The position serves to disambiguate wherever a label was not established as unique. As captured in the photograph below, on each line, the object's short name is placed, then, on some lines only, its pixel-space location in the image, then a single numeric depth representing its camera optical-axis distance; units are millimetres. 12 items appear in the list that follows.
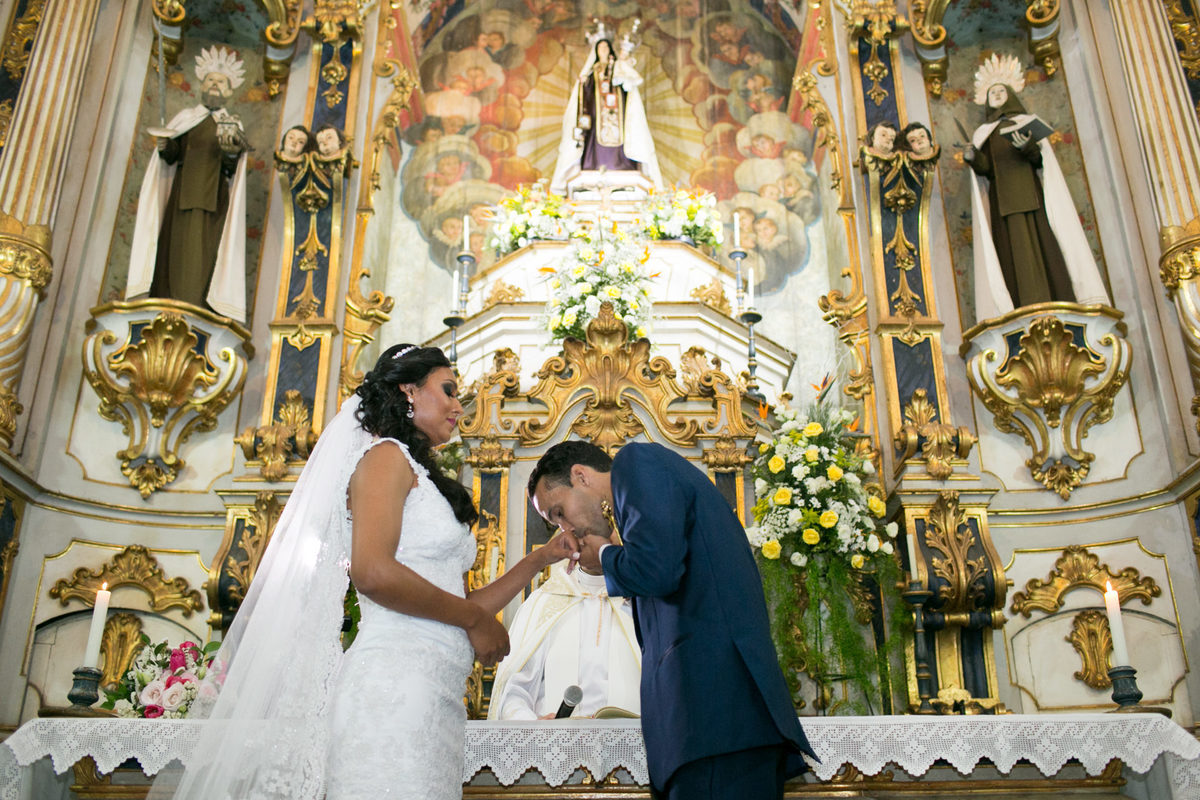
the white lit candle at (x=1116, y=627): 3961
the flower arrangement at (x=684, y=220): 7953
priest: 4570
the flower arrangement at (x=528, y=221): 8039
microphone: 3619
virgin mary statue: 8664
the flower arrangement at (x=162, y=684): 4266
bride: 2682
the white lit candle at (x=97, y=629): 3979
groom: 2574
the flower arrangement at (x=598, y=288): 6445
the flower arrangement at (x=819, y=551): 5176
